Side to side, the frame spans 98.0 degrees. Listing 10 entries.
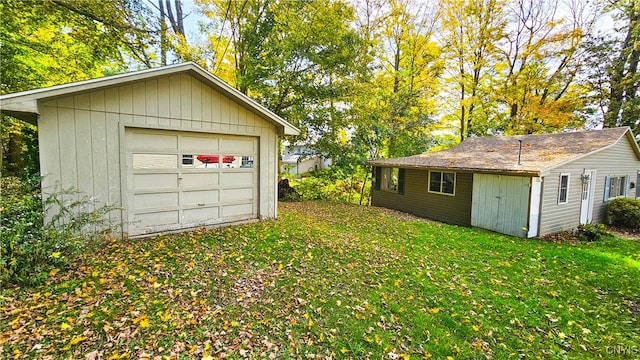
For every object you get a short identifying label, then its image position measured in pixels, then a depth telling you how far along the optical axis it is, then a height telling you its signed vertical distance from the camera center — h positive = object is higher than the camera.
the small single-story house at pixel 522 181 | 9.01 -0.67
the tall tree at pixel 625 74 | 14.67 +4.97
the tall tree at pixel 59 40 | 7.39 +3.50
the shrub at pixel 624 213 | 11.03 -1.89
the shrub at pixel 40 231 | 3.54 -1.17
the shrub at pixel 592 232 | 9.45 -2.33
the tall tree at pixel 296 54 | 11.10 +4.31
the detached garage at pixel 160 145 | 4.77 +0.21
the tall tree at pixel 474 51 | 17.03 +7.06
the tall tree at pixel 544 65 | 15.98 +5.88
